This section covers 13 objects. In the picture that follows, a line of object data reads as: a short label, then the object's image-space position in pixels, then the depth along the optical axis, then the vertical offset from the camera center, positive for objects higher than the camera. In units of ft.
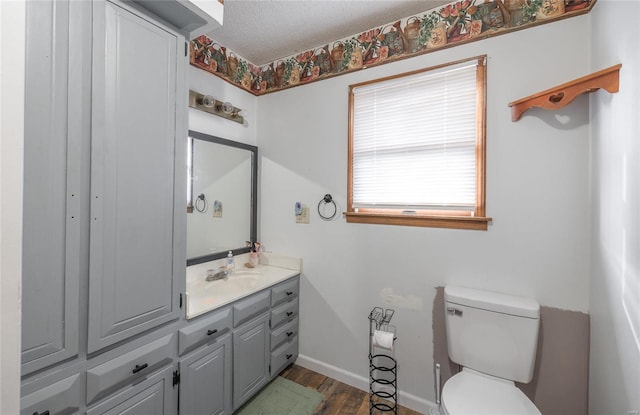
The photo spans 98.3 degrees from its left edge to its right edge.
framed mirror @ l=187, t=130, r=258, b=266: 6.84 +0.28
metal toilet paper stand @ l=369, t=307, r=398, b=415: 6.32 -3.79
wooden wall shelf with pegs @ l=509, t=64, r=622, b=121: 3.70 +1.87
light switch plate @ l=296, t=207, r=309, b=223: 7.64 -0.22
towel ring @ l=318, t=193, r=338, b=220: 7.24 +0.11
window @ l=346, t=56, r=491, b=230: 5.67 +1.38
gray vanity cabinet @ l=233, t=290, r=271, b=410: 5.80 -3.07
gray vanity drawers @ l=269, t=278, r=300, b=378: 6.88 -3.08
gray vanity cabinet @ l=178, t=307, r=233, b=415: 4.75 -2.90
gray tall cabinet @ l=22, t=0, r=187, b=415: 3.07 +0.04
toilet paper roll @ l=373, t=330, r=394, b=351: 5.76 -2.75
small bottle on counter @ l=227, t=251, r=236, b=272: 7.39 -1.49
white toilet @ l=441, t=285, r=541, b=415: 4.41 -2.48
